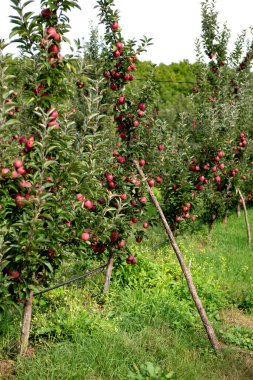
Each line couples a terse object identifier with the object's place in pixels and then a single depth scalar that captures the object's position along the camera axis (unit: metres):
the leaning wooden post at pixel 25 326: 4.39
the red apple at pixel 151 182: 6.93
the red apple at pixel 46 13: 3.96
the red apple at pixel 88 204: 4.23
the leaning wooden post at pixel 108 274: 6.12
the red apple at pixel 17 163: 3.70
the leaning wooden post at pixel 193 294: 4.95
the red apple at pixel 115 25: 5.51
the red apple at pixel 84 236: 4.28
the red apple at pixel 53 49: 4.02
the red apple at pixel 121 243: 6.00
